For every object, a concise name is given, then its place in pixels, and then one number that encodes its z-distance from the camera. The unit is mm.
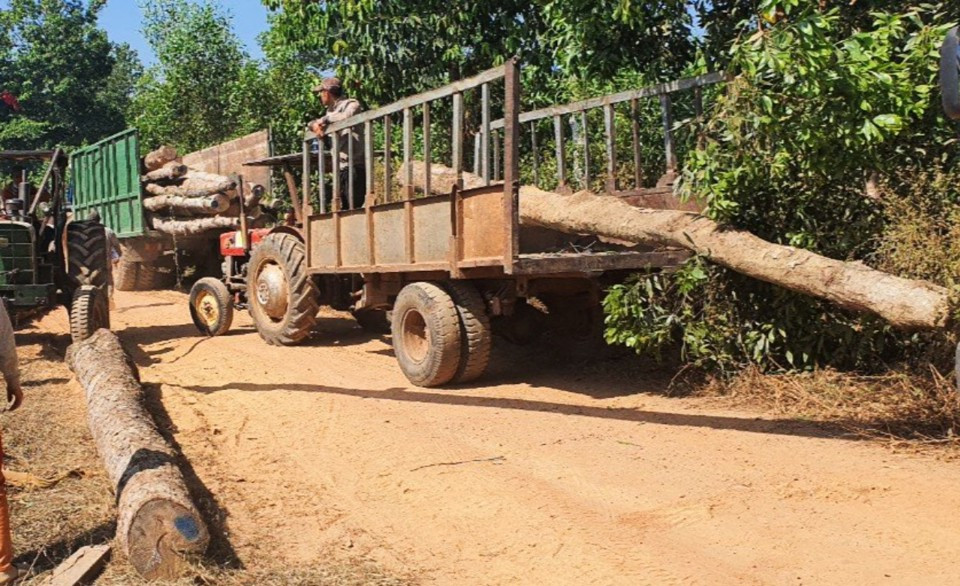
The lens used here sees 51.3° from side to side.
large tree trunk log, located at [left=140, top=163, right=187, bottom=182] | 14617
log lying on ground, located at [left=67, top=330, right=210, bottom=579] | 4215
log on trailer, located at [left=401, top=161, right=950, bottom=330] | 5449
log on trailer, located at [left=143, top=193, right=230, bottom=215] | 13914
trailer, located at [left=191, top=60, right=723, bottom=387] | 7129
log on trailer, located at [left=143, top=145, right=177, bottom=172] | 14984
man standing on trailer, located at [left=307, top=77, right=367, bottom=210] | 9438
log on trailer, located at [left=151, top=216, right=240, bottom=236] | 14031
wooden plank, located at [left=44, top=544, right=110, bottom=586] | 4008
